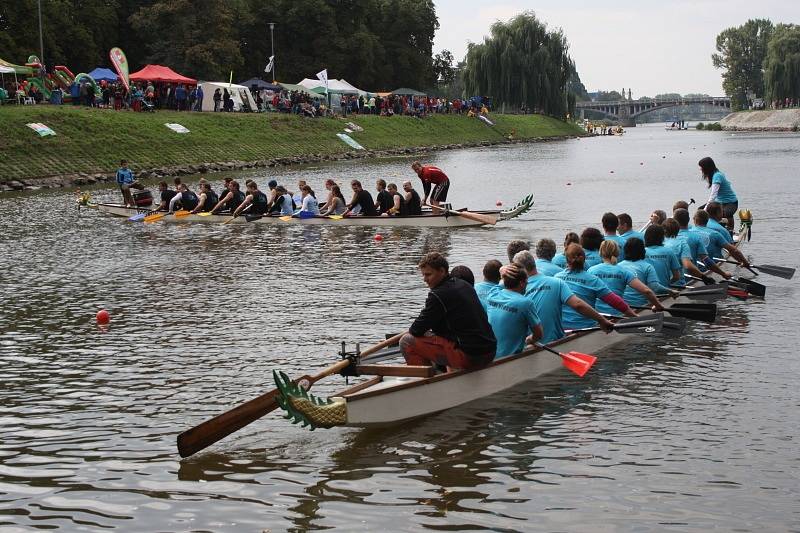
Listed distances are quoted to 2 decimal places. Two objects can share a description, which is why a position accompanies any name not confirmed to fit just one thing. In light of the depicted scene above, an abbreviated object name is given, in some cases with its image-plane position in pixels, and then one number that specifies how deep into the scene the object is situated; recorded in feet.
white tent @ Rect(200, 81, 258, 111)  243.81
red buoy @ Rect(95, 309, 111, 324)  58.03
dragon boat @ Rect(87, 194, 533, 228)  98.84
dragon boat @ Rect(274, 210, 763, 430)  34.30
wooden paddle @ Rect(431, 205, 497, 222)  98.73
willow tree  360.69
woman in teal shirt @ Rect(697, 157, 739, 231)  76.79
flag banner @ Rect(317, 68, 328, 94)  275.18
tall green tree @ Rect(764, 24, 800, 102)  458.09
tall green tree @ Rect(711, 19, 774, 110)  650.43
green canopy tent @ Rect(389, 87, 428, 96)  332.96
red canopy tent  219.20
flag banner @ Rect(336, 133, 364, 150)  252.11
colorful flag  188.44
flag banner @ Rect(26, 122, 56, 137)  171.83
